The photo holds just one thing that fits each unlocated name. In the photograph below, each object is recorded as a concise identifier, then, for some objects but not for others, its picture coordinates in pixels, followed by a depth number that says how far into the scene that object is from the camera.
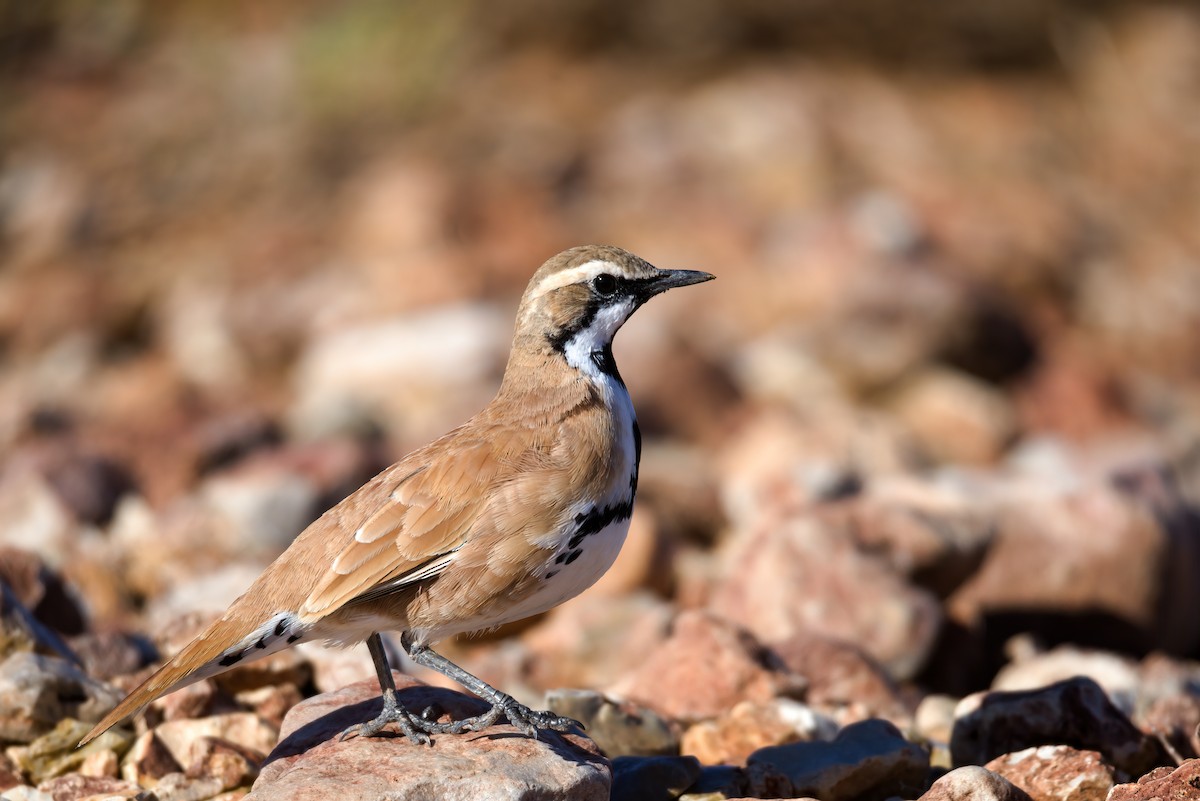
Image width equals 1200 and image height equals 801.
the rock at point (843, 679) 16.14
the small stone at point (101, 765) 13.19
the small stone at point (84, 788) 12.51
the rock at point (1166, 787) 11.15
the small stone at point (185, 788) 12.55
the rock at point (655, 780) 12.57
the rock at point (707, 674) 15.45
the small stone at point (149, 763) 13.11
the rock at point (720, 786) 12.60
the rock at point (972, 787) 11.60
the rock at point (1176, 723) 14.26
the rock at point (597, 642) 18.16
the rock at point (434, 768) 10.97
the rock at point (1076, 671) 17.52
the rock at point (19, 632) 13.83
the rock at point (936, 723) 14.67
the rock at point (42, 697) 13.17
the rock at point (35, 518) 21.56
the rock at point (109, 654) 14.89
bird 12.16
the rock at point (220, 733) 13.42
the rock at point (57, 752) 13.23
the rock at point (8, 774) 12.92
